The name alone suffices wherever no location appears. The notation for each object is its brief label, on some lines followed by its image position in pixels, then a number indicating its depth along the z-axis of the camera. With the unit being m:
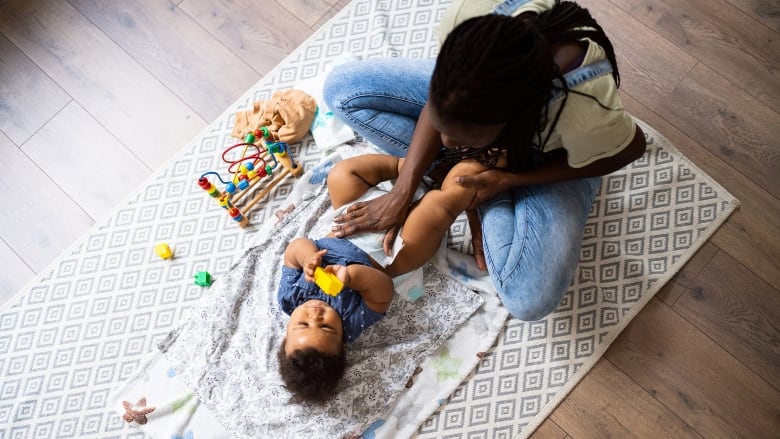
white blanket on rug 1.29
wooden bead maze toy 1.46
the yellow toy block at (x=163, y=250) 1.44
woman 0.82
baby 1.18
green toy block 1.41
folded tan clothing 1.49
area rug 1.34
